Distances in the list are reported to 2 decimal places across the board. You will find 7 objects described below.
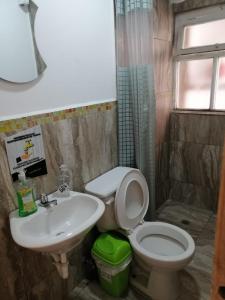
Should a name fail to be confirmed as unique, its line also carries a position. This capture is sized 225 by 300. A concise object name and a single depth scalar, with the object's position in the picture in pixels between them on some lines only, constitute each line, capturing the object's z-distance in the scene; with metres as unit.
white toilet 1.45
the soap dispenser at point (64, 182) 1.37
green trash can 1.48
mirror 1.09
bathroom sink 1.00
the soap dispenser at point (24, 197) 1.16
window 2.15
